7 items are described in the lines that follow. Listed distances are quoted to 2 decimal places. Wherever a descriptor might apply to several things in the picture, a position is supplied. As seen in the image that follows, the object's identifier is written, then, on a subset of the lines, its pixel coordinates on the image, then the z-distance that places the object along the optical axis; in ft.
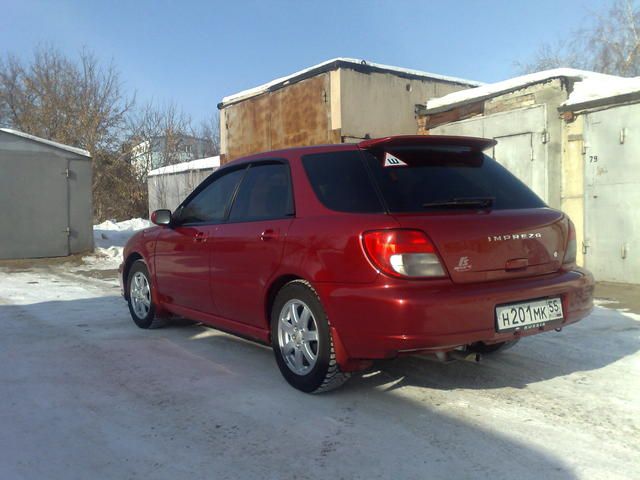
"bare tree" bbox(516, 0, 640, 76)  72.64
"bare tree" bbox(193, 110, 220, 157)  107.34
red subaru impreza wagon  10.17
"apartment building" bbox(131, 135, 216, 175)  84.74
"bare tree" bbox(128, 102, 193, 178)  84.38
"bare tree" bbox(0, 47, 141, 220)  78.64
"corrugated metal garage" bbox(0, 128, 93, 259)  40.40
